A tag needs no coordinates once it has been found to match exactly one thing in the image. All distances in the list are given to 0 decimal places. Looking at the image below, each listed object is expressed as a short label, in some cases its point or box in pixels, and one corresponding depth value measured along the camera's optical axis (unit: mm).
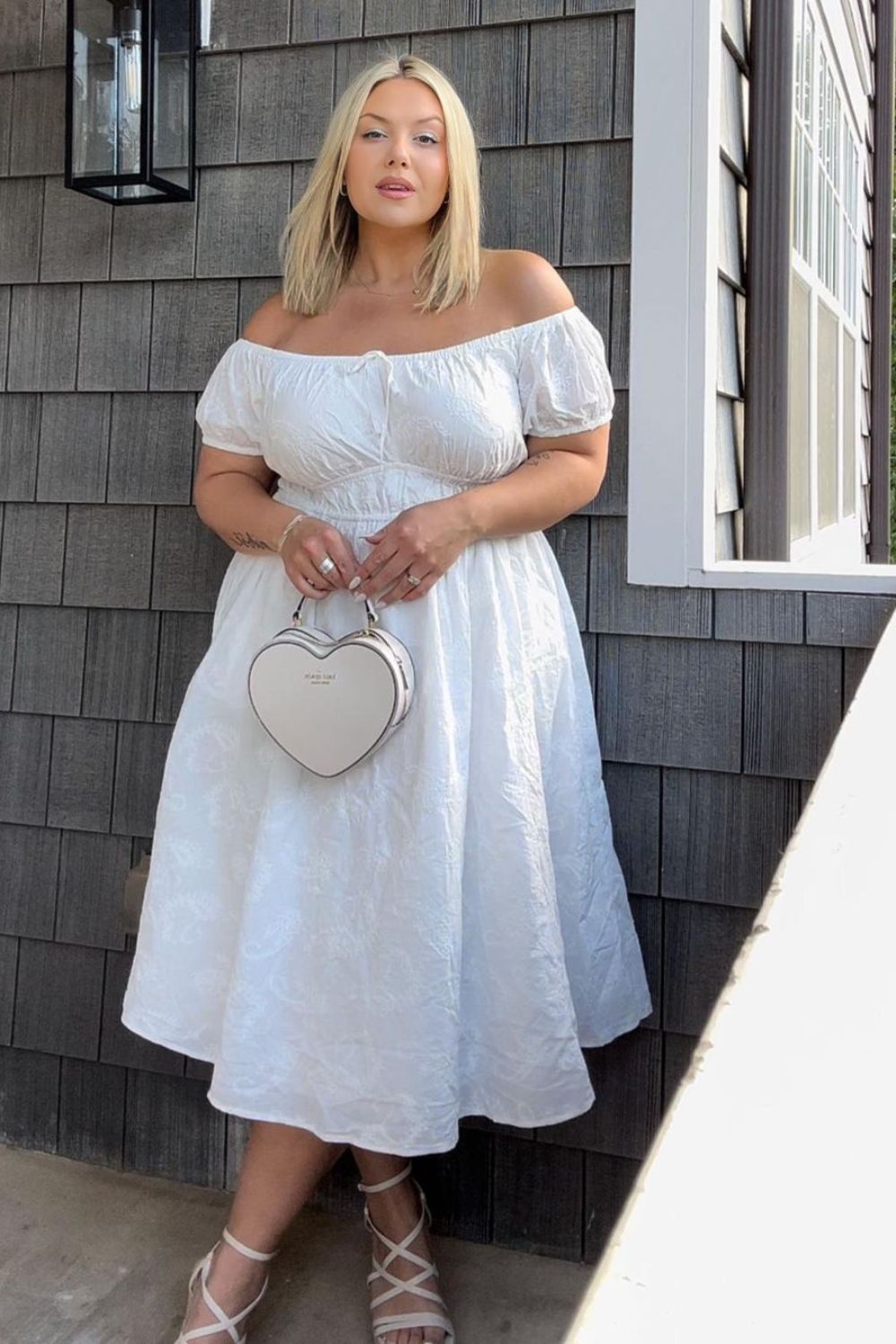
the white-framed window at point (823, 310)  3057
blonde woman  1736
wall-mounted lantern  2117
